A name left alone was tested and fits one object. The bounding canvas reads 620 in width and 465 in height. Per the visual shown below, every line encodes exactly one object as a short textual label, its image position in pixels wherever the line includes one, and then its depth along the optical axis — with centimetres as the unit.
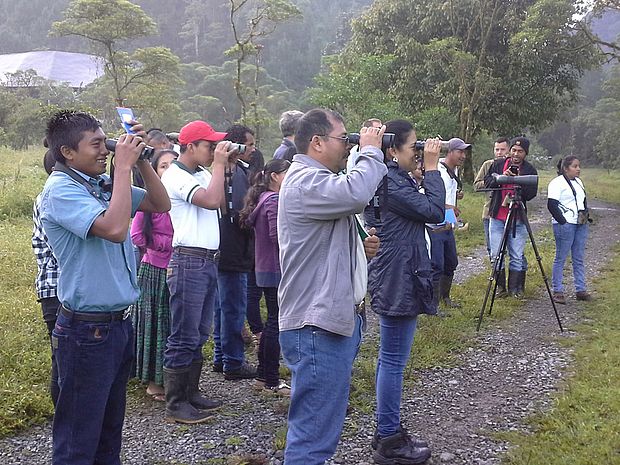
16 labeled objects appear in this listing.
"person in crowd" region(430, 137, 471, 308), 632
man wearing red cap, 372
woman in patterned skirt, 402
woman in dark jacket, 318
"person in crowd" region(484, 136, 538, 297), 670
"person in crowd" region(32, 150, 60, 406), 316
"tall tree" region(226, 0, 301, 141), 1466
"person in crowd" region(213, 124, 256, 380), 458
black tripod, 606
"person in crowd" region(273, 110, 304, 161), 542
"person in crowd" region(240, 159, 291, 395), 416
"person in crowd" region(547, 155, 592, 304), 672
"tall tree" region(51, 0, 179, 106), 1691
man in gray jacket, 240
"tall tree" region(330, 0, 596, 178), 1571
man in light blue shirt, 239
